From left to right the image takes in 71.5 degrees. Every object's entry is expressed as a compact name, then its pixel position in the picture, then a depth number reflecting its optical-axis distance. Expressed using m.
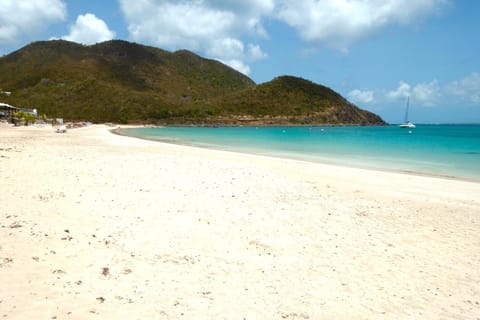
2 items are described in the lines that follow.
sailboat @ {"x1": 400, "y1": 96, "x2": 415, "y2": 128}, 155.62
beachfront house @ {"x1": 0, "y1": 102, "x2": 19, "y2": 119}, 59.51
